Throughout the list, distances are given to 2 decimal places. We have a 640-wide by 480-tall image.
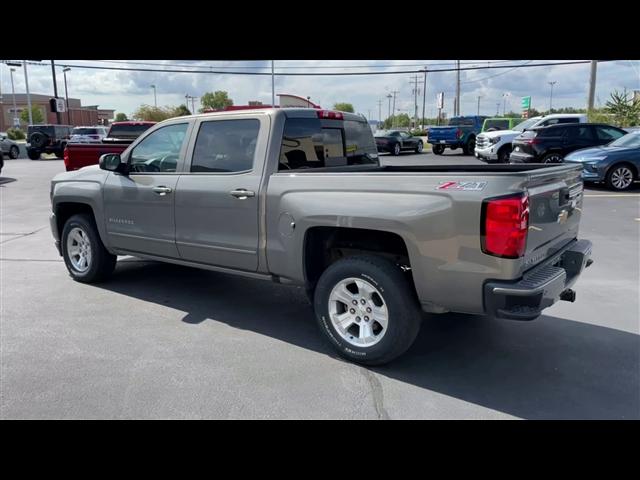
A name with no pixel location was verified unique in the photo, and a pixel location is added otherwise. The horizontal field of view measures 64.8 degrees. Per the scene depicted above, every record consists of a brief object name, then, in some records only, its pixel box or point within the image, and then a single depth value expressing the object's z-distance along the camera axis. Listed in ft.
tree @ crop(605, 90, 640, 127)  89.67
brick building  296.30
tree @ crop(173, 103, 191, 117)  231.09
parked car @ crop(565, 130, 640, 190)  42.45
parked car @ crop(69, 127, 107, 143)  80.64
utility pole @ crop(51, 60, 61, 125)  136.98
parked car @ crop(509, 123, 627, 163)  51.03
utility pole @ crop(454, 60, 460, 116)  156.46
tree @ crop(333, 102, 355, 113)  272.86
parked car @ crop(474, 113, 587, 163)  63.46
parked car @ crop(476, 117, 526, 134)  83.87
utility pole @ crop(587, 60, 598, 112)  86.07
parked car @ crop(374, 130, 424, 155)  96.58
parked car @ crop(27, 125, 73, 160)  94.48
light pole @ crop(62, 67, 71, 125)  160.09
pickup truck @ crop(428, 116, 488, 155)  86.89
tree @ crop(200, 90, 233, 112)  290.95
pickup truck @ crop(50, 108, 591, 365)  10.67
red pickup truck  36.86
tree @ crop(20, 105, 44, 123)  277.25
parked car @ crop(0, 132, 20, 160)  93.61
